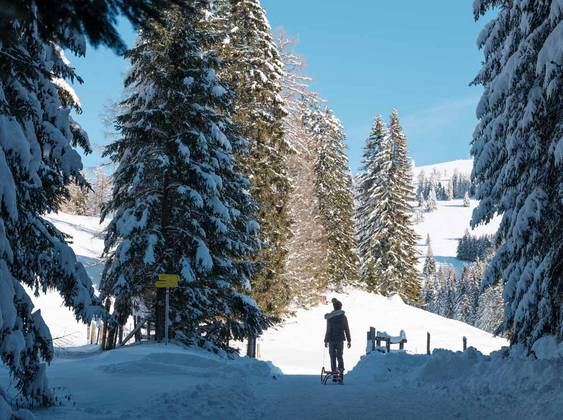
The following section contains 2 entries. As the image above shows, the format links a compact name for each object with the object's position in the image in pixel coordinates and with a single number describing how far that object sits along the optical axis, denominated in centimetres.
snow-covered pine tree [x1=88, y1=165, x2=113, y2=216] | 8461
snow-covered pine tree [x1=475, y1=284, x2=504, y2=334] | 9088
